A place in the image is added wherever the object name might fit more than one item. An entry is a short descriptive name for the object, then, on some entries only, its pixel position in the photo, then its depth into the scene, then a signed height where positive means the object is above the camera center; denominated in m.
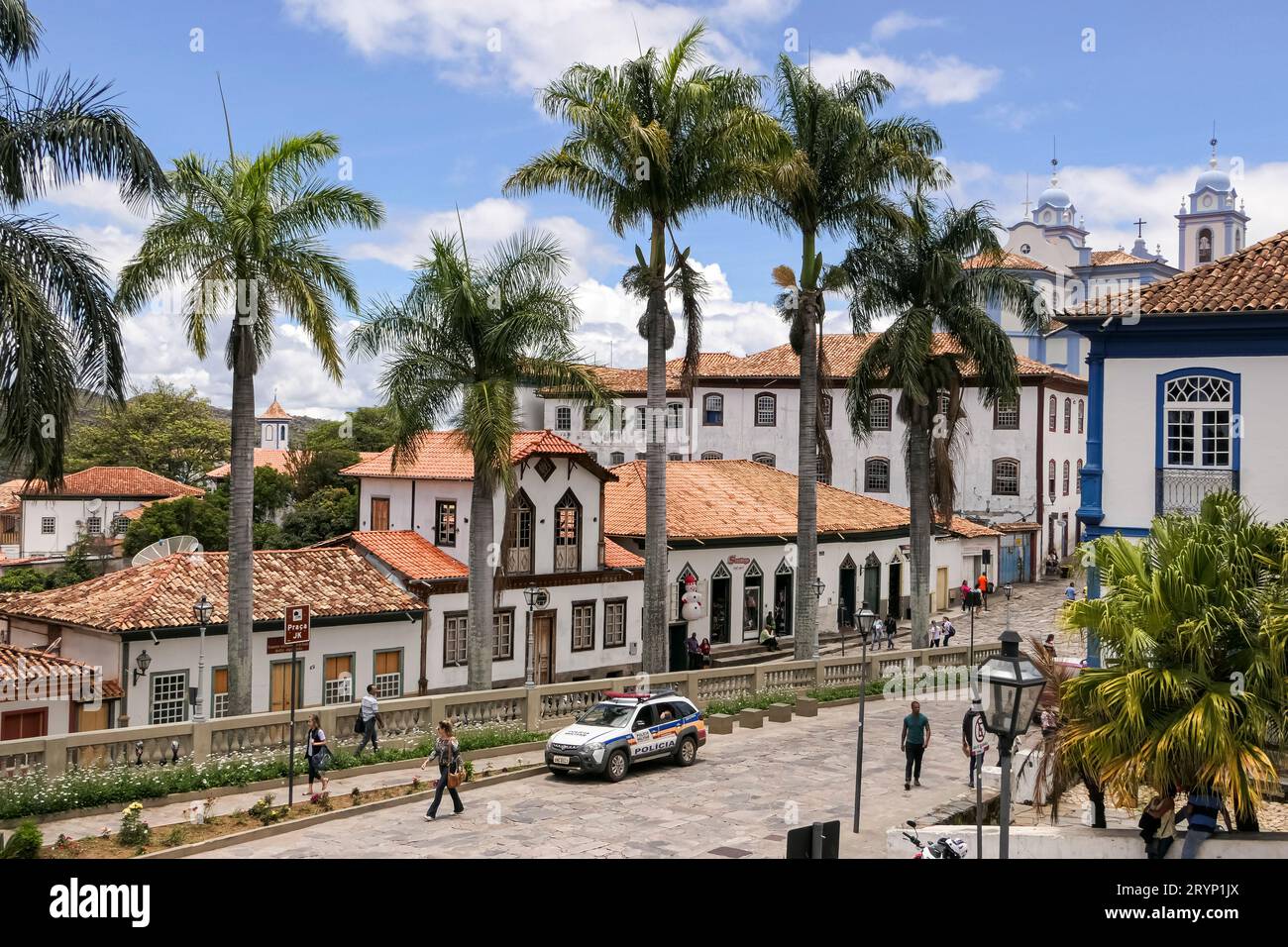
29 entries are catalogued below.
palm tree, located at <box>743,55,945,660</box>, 30.38 +7.98
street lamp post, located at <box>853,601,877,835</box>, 17.25 -4.10
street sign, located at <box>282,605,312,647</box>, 17.98 -1.98
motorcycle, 13.43 -3.93
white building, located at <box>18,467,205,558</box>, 71.38 -0.83
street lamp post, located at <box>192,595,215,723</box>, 24.98 -2.75
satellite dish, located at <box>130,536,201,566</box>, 32.16 -1.53
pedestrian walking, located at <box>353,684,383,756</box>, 20.89 -3.91
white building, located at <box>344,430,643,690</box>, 32.34 -1.64
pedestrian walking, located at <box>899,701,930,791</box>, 20.03 -3.97
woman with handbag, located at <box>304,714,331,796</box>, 18.82 -4.10
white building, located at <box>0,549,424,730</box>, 25.53 -3.15
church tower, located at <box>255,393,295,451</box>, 125.38 +6.70
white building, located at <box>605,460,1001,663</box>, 40.22 -1.59
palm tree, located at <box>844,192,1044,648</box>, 32.59 +5.33
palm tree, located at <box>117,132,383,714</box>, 21.91 +4.25
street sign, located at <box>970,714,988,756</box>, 18.22 -3.62
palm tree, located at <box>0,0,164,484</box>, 14.59 +2.68
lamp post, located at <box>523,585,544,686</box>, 32.49 -2.72
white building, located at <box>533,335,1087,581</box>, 57.91 +3.56
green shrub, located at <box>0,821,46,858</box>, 12.77 -3.80
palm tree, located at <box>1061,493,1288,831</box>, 12.02 -1.71
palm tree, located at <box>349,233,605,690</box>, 26.38 +3.40
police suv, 20.33 -4.15
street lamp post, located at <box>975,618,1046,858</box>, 10.86 -1.74
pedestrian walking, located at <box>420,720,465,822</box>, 17.58 -3.92
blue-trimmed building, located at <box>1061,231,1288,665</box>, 21.58 +2.17
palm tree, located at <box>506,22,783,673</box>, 27.22 +7.80
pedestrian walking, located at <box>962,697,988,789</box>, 19.08 -3.76
